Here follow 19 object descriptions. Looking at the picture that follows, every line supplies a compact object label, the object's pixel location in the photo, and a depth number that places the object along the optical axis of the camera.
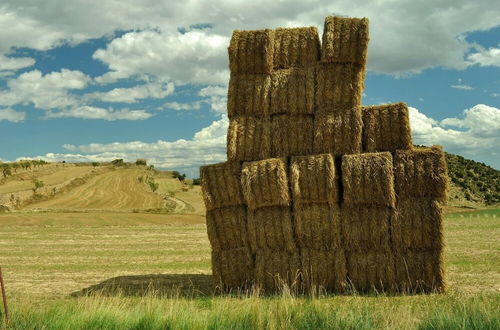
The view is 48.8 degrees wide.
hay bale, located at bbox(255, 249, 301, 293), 11.83
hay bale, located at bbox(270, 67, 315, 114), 12.20
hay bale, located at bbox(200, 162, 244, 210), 12.26
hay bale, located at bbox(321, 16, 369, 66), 12.02
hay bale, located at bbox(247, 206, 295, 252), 11.86
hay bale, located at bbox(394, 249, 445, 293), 11.27
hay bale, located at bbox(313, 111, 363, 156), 11.76
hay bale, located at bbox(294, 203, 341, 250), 11.61
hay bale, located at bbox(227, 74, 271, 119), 12.48
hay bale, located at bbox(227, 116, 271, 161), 12.27
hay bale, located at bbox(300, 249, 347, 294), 11.59
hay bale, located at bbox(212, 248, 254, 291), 12.26
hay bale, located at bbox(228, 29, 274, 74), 12.51
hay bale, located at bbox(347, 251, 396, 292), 11.42
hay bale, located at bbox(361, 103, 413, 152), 11.62
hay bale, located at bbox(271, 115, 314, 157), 12.12
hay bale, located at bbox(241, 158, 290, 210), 11.62
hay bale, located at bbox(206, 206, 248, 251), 12.30
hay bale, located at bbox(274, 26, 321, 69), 12.47
